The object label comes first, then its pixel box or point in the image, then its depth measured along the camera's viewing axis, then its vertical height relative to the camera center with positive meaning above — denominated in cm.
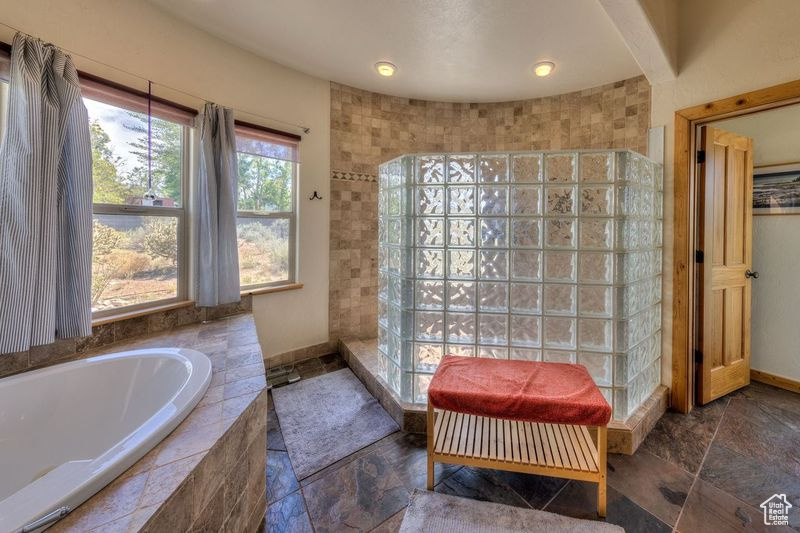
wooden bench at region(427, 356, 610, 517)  124 -82
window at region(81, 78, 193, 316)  164 +36
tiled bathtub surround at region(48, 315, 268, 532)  69 -56
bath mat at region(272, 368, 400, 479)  158 -96
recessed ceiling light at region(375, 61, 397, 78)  228 +149
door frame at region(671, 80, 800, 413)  186 +7
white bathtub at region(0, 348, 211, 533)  98 -57
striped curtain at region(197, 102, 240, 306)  196 +36
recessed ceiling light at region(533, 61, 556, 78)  224 +147
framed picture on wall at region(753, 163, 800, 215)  216 +54
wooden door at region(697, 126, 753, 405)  194 +0
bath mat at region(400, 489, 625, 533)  117 -103
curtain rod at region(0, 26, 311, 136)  125 +107
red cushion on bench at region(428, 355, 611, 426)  119 -54
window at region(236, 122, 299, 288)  231 +45
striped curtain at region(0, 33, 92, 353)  122 +25
